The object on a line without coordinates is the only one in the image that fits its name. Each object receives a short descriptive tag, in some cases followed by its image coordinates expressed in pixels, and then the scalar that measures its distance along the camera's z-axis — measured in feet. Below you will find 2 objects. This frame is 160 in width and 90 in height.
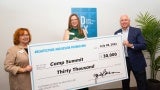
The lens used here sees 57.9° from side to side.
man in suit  8.46
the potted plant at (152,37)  9.88
